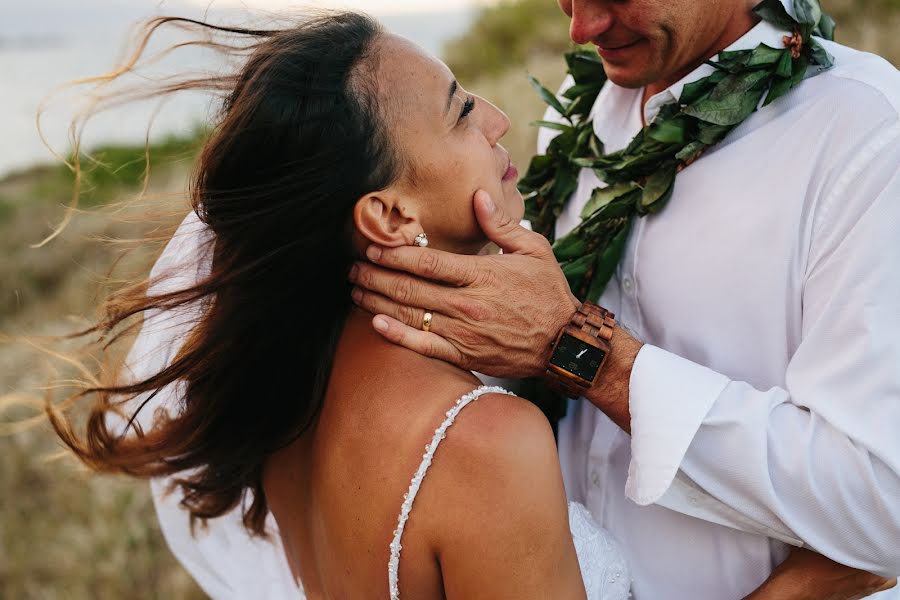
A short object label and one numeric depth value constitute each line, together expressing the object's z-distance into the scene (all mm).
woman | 929
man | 986
